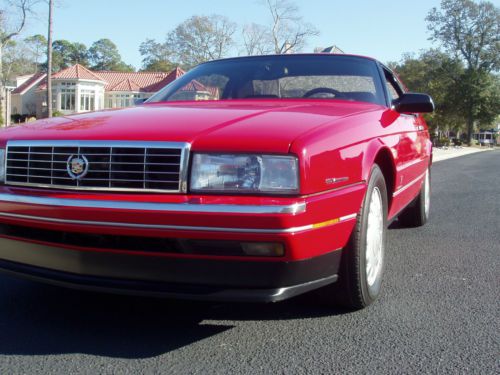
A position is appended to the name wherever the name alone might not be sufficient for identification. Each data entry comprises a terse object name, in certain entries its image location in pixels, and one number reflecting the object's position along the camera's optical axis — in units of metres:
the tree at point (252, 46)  44.48
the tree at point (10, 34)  34.00
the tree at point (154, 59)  75.06
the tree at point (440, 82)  59.84
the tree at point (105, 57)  98.31
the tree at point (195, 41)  47.59
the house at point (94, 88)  53.06
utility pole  25.27
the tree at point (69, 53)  98.00
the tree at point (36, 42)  70.56
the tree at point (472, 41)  58.47
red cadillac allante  2.24
